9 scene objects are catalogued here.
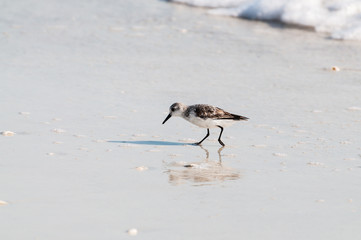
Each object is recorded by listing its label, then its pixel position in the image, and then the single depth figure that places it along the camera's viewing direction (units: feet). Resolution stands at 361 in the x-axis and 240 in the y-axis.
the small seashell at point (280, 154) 38.24
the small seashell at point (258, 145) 39.99
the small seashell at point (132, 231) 25.48
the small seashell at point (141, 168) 34.53
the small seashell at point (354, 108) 48.39
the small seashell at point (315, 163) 36.58
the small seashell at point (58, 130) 40.73
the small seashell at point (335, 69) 60.18
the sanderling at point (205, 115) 41.55
